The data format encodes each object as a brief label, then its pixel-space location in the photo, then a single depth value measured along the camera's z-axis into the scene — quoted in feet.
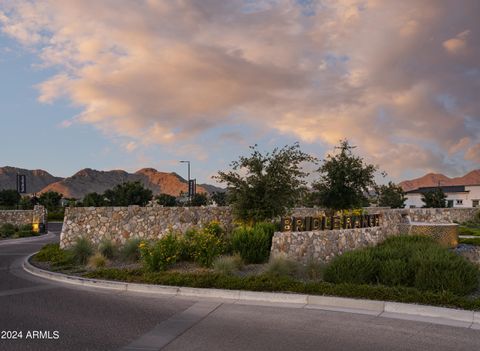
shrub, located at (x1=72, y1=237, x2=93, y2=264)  57.21
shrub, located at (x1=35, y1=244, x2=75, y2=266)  56.59
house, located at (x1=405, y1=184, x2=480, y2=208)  277.85
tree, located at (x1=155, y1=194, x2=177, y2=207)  246.06
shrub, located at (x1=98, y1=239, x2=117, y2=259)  59.47
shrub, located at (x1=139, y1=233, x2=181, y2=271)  48.61
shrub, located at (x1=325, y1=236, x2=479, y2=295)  35.86
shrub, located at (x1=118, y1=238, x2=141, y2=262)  57.67
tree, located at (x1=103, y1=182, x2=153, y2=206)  214.07
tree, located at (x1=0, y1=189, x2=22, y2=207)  240.12
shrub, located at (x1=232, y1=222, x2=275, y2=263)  53.78
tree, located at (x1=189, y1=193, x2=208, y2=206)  225.11
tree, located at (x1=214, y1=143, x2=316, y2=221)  67.82
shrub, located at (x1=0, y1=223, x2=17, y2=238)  122.65
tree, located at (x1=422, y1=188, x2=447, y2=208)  239.91
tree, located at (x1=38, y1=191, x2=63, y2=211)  245.65
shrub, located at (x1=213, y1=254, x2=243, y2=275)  44.98
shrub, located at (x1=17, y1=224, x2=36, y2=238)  119.75
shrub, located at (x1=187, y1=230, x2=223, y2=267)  50.62
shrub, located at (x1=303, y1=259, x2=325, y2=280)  43.06
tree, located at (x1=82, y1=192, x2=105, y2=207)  217.34
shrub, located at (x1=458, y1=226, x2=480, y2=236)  114.83
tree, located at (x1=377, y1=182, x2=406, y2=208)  248.73
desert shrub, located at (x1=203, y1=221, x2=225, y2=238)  60.89
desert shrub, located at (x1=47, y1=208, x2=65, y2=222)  200.95
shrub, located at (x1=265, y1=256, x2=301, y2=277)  43.83
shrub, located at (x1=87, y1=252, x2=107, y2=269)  52.80
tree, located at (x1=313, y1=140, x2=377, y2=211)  95.81
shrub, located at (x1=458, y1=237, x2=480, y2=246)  84.85
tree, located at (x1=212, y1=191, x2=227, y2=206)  287.59
